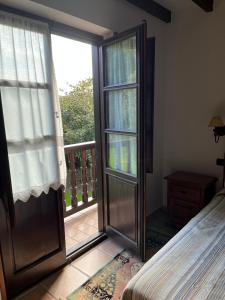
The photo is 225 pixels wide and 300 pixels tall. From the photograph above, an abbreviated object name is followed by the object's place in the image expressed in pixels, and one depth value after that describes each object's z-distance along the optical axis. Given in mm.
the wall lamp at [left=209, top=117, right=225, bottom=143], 2301
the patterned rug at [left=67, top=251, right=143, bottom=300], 1711
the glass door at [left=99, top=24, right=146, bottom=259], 1857
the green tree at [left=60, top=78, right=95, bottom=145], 3688
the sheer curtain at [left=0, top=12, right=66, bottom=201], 1490
